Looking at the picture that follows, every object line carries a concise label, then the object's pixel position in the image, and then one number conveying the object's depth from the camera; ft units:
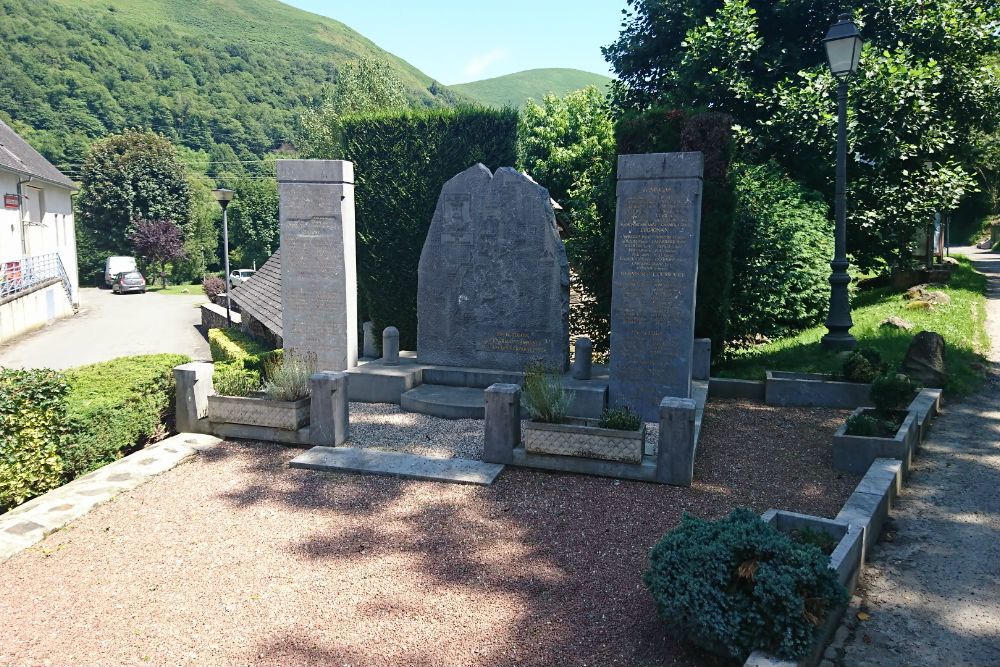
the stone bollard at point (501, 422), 25.04
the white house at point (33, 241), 80.59
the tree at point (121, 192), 156.97
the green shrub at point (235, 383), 29.30
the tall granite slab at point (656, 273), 29.17
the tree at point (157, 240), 153.79
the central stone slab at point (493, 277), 35.42
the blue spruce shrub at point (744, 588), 12.42
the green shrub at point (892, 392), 26.23
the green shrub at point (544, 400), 25.13
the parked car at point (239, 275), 134.10
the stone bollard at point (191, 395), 28.86
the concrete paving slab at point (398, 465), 23.98
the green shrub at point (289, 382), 28.37
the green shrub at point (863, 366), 32.73
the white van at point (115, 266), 142.82
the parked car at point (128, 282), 138.00
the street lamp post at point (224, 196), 67.77
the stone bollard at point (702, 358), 36.65
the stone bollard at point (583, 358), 34.19
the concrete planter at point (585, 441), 23.71
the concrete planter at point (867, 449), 23.70
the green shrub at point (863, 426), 24.61
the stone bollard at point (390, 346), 38.60
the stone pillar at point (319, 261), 36.78
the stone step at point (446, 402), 32.50
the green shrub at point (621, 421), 24.36
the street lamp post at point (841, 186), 35.65
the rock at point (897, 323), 43.47
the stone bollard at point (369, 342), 49.44
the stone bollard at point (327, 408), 27.14
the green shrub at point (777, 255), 41.14
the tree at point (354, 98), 127.54
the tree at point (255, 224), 177.99
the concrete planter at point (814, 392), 32.65
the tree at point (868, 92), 50.52
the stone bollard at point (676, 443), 23.02
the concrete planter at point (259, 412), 27.86
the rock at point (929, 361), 33.09
